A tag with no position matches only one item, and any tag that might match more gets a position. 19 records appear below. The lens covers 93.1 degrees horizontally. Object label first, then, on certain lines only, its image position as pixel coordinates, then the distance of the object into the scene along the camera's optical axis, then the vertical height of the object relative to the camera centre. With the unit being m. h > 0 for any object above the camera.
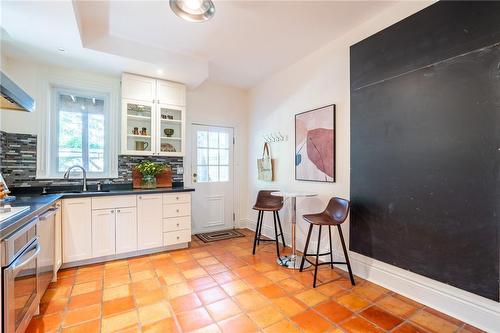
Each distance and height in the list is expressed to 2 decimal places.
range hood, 1.61 +0.57
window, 3.15 +0.51
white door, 4.12 -0.16
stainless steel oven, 1.26 -0.65
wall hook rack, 3.64 +0.51
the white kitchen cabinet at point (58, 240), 2.41 -0.76
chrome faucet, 3.01 -0.06
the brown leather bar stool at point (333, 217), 2.34 -0.51
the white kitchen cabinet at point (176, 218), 3.23 -0.69
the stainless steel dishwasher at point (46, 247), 1.88 -0.69
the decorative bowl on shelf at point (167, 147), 3.62 +0.34
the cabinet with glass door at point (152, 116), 3.28 +0.78
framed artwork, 2.83 +0.31
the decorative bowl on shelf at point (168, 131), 3.66 +0.59
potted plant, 3.42 -0.04
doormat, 3.81 -1.12
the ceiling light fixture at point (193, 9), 1.88 +1.31
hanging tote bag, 3.87 +0.05
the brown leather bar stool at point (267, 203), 3.27 -0.49
